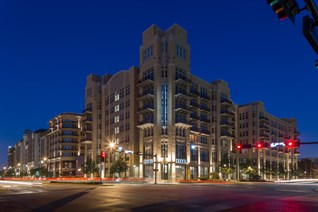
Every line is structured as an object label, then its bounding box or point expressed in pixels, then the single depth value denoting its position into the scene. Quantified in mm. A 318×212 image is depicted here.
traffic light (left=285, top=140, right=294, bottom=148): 22685
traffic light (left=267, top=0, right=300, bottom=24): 3691
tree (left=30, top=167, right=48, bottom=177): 97276
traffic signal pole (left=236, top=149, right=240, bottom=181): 78649
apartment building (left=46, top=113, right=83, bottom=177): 97101
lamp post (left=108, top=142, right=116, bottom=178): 70972
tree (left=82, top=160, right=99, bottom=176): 71932
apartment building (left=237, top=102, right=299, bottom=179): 88202
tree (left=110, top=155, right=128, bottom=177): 60459
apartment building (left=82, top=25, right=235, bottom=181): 60285
